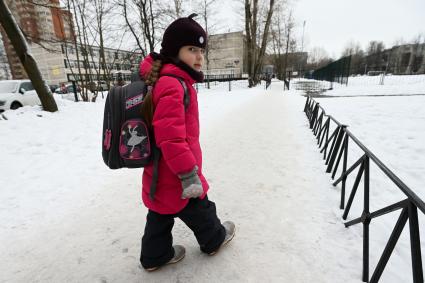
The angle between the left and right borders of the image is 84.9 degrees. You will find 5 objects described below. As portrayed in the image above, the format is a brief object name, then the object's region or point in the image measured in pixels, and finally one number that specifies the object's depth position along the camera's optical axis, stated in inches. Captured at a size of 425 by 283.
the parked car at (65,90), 815.3
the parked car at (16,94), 408.2
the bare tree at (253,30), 887.1
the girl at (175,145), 53.0
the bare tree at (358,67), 1549.0
